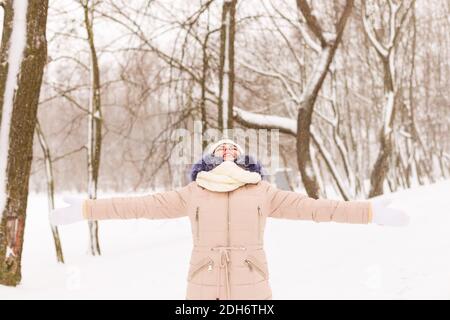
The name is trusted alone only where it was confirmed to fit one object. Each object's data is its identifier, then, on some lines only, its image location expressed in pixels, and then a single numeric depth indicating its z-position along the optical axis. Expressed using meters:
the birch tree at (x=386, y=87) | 13.74
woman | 3.03
